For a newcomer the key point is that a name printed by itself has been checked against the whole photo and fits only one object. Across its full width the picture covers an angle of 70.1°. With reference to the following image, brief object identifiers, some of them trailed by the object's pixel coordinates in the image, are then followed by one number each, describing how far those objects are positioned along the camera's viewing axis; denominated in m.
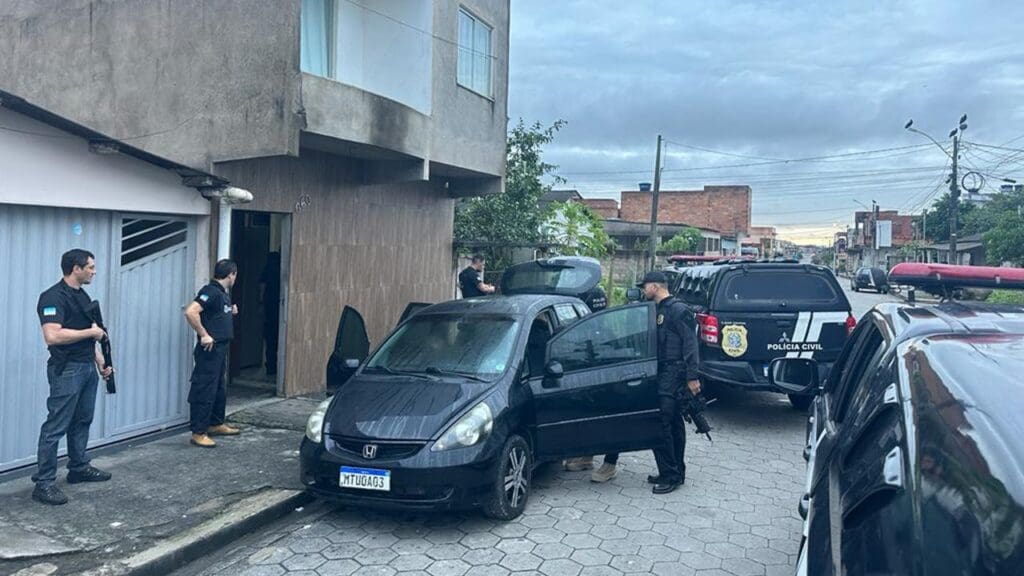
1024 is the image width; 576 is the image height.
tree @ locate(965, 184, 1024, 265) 26.95
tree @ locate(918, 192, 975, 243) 53.44
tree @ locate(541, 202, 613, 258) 19.06
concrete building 7.66
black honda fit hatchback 4.98
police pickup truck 8.18
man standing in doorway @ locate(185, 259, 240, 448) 6.72
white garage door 5.84
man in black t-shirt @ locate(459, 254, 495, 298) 11.68
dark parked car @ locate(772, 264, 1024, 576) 1.59
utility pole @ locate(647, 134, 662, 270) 24.51
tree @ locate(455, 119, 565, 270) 16.08
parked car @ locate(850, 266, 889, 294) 42.94
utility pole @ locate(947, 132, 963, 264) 29.38
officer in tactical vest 5.98
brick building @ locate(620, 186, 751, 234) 57.91
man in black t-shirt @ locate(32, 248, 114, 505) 5.18
